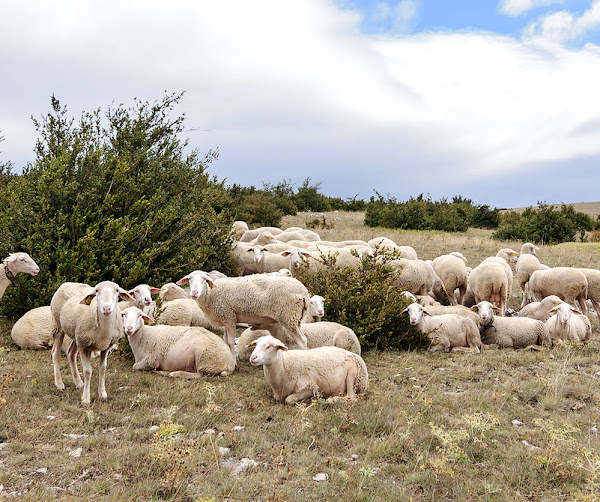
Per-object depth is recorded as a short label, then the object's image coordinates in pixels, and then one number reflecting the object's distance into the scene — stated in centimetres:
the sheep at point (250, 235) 1783
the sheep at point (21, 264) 869
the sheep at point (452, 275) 1279
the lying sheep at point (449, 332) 907
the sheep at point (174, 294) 996
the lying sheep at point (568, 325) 953
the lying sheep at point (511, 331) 951
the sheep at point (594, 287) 1192
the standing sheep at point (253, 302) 763
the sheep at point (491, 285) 1167
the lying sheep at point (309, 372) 600
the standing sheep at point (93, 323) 580
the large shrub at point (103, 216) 938
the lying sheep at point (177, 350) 703
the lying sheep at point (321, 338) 770
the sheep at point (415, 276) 1188
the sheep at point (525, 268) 1386
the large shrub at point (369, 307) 876
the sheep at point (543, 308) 1071
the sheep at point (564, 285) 1170
